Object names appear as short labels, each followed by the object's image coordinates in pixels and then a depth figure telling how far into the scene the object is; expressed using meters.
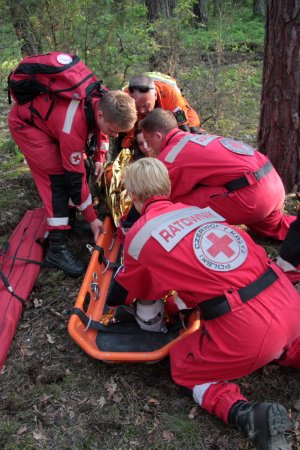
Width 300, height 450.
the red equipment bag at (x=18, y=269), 3.15
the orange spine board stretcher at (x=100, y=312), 2.66
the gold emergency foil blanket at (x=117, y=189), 3.84
